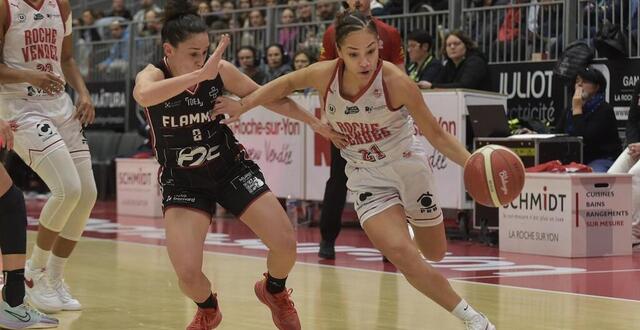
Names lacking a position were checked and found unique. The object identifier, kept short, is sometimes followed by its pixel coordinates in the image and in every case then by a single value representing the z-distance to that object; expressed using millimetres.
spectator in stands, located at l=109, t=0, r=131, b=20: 20531
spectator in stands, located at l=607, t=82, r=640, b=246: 10484
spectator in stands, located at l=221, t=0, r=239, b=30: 16859
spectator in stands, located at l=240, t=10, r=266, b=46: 16109
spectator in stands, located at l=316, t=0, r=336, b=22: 15047
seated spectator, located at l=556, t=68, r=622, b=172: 11109
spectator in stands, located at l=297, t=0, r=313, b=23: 15309
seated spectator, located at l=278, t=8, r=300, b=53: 15445
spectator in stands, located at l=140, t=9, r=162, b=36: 18250
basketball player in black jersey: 5543
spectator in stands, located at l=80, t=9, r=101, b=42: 19906
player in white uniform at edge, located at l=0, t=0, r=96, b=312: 6535
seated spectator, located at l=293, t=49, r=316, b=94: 12984
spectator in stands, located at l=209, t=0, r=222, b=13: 17714
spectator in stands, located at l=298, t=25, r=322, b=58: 14562
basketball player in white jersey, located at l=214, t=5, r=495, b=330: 5457
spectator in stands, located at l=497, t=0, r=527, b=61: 12891
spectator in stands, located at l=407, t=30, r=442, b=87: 12133
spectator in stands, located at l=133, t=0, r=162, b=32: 19486
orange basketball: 5270
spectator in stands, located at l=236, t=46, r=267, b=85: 13625
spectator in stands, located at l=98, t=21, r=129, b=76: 18819
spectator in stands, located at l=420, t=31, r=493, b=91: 11719
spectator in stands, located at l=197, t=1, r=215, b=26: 17109
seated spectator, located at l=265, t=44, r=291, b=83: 13812
